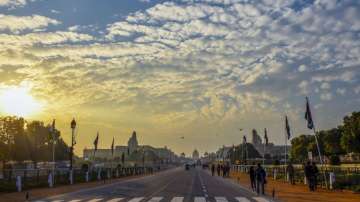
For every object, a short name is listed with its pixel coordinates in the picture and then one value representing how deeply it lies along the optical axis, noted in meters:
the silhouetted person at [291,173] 44.62
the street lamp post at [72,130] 48.44
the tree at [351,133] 88.69
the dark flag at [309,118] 39.81
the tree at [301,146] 150.88
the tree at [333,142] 123.12
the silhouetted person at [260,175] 30.69
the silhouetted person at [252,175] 34.27
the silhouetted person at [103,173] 62.71
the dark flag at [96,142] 73.04
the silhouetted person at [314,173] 33.86
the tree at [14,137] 103.01
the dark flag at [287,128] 55.53
